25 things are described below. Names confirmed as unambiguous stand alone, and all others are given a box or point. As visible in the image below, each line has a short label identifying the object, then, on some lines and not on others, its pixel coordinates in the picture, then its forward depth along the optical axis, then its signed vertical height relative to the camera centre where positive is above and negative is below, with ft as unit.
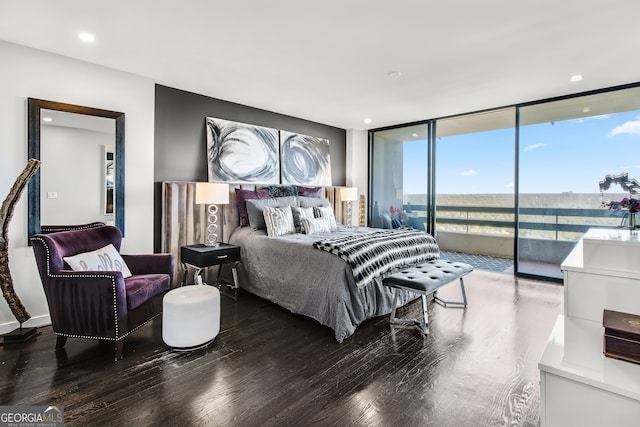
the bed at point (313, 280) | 9.29 -2.29
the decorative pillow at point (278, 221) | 13.07 -0.41
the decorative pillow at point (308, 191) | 16.76 +1.09
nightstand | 11.62 -1.75
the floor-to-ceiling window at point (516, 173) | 13.65 +2.11
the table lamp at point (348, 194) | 19.34 +1.08
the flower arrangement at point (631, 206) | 5.68 +0.12
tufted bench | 9.36 -2.10
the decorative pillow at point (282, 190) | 15.62 +1.06
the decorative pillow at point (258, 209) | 13.78 +0.10
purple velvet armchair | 7.73 -2.22
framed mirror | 9.90 +1.56
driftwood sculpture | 8.58 -0.72
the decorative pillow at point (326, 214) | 15.15 -0.12
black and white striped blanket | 9.45 -1.31
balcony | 13.98 -0.89
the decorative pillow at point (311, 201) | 15.75 +0.52
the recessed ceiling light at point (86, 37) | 9.00 +5.05
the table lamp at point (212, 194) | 12.29 +0.69
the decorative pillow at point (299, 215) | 14.08 -0.17
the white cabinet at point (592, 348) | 3.39 -1.74
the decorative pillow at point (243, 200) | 14.39 +0.51
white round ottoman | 8.07 -2.82
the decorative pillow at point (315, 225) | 13.67 -0.62
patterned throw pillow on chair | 8.23 -1.38
